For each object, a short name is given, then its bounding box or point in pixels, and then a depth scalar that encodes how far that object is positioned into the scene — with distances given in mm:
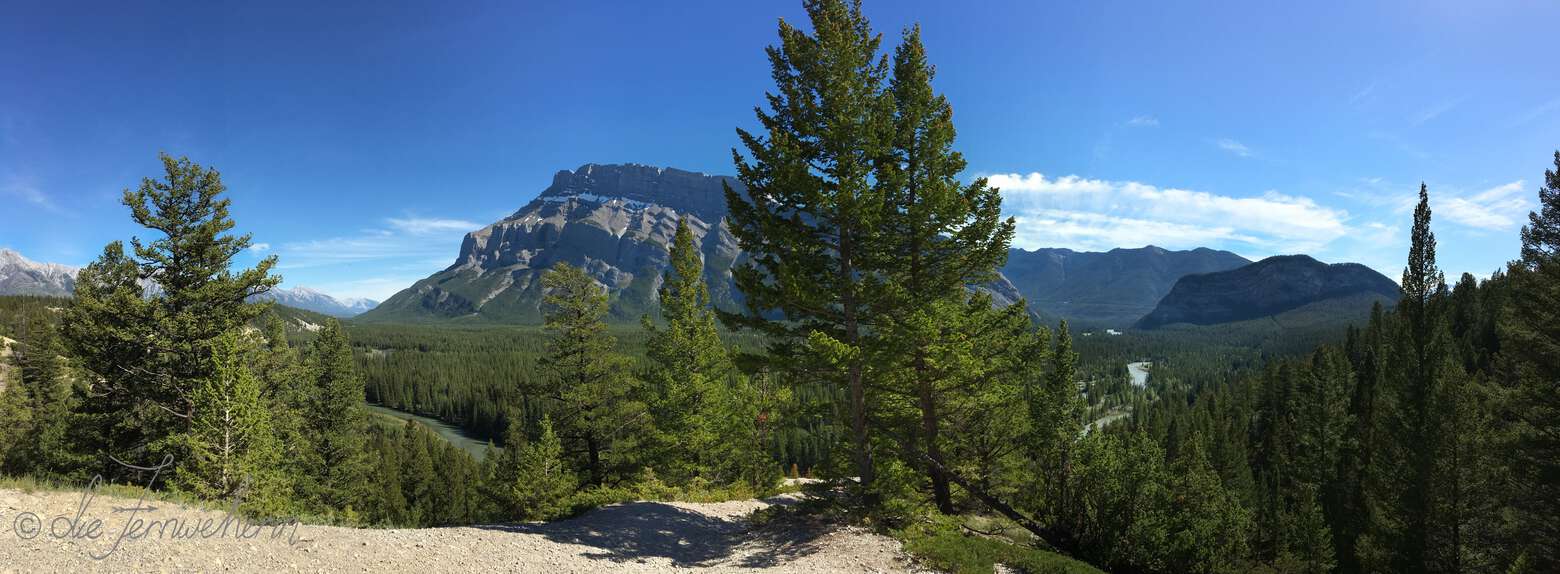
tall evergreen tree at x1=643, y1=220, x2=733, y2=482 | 24203
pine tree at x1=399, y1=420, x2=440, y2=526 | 57891
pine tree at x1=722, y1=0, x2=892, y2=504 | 12977
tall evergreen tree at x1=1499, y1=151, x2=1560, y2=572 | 18375
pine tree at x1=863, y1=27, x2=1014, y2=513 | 13172
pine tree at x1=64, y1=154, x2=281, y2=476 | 17438
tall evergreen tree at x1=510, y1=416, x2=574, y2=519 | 26062
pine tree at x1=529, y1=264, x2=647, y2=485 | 24594
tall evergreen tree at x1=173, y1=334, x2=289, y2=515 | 15164
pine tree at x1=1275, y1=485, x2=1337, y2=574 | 31391
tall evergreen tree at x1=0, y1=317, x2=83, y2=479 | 30955
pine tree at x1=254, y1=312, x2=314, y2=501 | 22266
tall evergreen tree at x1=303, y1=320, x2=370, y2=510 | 29906
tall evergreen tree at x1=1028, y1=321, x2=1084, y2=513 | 17734
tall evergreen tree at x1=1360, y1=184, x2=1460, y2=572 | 29859
